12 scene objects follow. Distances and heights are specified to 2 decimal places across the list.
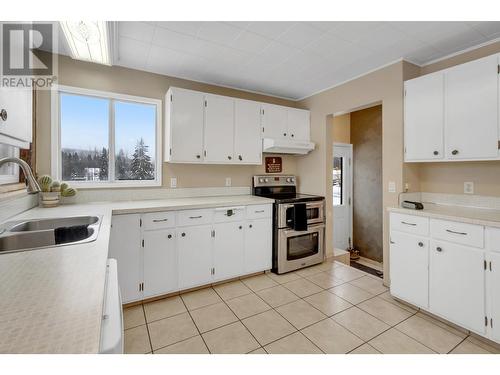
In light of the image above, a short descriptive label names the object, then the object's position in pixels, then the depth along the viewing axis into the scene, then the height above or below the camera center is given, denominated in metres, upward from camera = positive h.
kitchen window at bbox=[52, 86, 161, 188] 2.61 +0.58
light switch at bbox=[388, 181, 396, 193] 2.71 +0.00
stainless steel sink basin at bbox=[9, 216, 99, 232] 1.61 -0.25
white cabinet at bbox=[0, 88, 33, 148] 1.43 +0.48
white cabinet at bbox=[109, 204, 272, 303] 2.34 -0.66
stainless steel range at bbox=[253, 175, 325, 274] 3.15 -0.57
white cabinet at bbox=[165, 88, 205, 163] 2.82 +0.75
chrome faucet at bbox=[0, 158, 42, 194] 1.30 +0.07
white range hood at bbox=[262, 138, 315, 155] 3.36 +0.59
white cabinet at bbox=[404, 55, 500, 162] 2.03 +0.68
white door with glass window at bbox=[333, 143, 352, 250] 4.63 -0.12
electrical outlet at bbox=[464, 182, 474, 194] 2.39 -0.01
